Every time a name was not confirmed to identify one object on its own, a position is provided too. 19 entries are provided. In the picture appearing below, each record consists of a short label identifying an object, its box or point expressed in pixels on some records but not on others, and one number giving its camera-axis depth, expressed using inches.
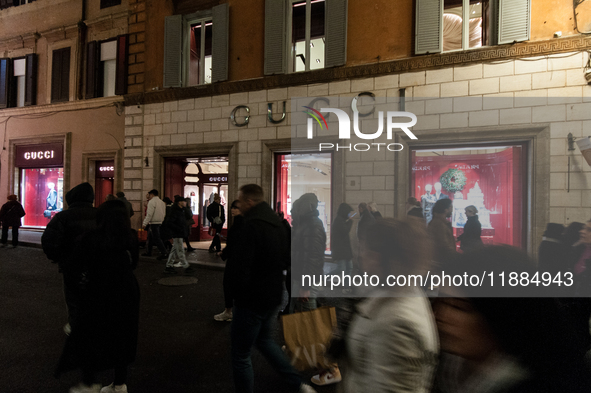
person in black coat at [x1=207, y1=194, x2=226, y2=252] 384.2
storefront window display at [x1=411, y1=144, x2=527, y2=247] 310.0
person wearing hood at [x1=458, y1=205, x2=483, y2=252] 257.2
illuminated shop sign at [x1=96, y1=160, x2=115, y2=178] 482.0
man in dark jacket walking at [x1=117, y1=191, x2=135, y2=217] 346.0
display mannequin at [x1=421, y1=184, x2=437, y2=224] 337.7
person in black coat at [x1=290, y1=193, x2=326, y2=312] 145.4
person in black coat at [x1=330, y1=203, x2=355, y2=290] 247.9
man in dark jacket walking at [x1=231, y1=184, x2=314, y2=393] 96.4
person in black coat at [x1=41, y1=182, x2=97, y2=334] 125.1
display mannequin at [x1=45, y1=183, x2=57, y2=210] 543.5
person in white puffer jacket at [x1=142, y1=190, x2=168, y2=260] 345.4
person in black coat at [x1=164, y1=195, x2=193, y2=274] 290.8
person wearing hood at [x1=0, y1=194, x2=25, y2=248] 407.2
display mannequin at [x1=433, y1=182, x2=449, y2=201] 336.7
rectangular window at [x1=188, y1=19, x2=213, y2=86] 421.1
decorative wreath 329.7
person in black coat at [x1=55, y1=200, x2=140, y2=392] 104.6
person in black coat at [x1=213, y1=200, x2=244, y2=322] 98.3
